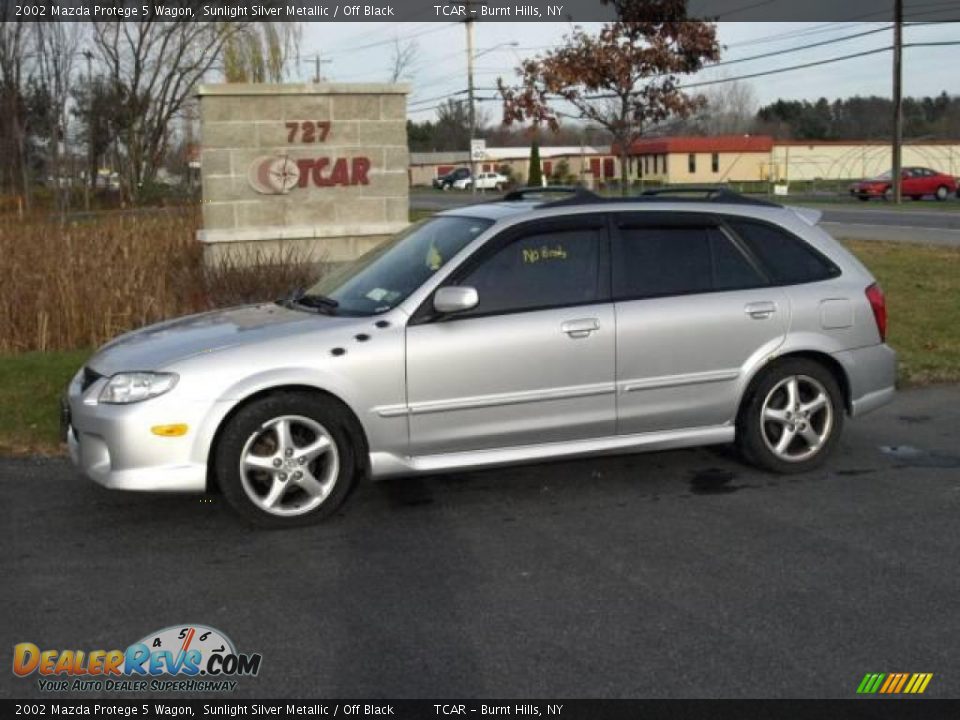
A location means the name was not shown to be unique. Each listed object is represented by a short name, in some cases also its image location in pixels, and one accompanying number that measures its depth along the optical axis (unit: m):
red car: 48.09
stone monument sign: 12.91
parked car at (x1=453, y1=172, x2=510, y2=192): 69.22
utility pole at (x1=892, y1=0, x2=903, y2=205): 41.44
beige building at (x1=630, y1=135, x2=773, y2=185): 71.44
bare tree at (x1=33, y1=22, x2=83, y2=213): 25.89
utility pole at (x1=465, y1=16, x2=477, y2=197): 46.78
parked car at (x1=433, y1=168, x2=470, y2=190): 76.50
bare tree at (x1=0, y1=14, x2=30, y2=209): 24.11
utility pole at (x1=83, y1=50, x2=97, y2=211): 17.57
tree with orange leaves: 17.00
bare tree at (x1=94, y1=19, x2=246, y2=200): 30.81
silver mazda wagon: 5.71
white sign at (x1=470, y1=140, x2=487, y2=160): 36.09
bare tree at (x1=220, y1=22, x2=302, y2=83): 25.53
